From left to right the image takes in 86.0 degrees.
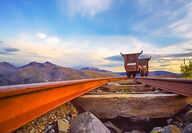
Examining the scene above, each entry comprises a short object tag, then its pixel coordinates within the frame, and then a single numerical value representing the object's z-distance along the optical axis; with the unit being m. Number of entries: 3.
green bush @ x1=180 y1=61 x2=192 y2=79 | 6.92
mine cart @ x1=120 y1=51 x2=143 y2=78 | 6.60
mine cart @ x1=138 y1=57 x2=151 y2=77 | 7.55
